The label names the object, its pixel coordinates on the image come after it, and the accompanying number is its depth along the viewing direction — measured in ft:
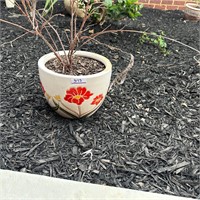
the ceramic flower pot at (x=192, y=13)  9.94
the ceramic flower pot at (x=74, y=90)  3.60
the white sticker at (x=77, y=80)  3.57
